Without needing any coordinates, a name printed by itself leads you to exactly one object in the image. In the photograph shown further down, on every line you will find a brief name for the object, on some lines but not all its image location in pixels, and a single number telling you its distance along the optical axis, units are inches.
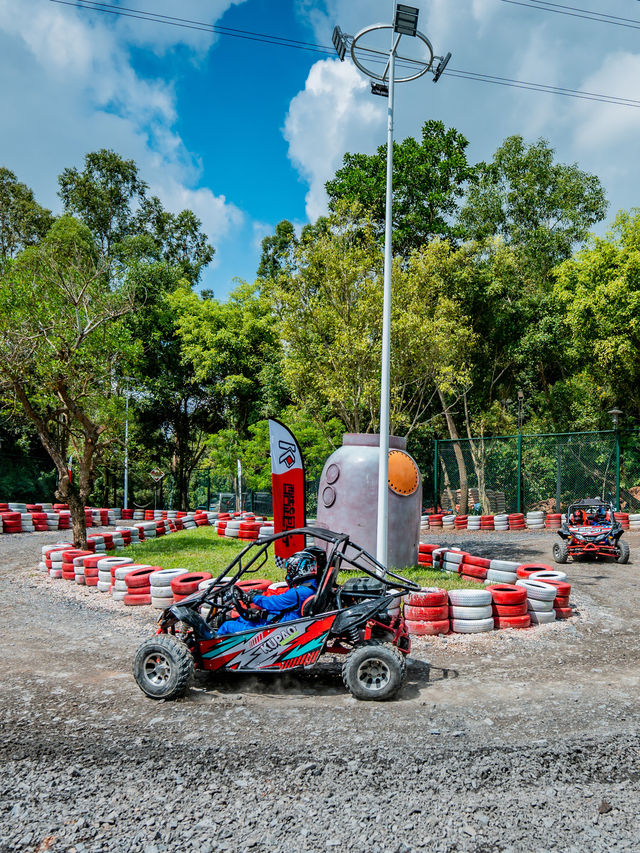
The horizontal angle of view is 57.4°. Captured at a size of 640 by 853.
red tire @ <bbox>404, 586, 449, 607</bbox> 296.5
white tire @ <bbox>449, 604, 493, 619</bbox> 299.1
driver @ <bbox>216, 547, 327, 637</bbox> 227.0
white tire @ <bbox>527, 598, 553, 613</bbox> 321.1
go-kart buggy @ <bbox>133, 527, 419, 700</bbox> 213.5
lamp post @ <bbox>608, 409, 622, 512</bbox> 815.1
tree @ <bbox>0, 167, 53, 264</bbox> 1460.4
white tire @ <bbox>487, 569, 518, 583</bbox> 375.9
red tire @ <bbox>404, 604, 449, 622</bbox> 296.0
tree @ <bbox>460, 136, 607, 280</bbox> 1214.9
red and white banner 408.5
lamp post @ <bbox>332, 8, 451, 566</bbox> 372.9
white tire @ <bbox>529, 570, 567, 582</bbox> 351.1
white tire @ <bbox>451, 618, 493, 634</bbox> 298.5
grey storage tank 429.1
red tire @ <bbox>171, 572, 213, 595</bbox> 336.2
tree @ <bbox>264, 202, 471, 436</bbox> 649.0
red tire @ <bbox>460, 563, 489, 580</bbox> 397.9
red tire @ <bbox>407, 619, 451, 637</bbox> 295.1
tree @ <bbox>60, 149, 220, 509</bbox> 1334.9
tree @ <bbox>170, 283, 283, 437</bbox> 1208.8
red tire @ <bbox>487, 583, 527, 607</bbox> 309.1
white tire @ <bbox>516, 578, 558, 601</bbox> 320.5
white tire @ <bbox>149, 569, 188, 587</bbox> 358.0
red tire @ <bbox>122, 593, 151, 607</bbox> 374.3
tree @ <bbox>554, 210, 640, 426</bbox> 877.2
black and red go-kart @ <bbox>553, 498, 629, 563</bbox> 532.1
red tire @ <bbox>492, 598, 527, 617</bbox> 309.0
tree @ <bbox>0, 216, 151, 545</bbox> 570.3
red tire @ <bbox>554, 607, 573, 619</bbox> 332.5
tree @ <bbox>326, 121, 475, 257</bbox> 1197.7
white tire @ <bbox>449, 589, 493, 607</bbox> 299.9
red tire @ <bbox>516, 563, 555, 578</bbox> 374.5
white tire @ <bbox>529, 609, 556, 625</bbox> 320.8
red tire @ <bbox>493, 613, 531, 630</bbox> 308.2
